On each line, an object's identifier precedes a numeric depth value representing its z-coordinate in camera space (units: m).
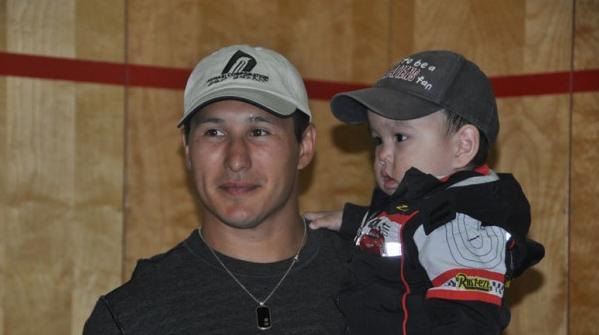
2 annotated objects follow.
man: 2.42
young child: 2.34
